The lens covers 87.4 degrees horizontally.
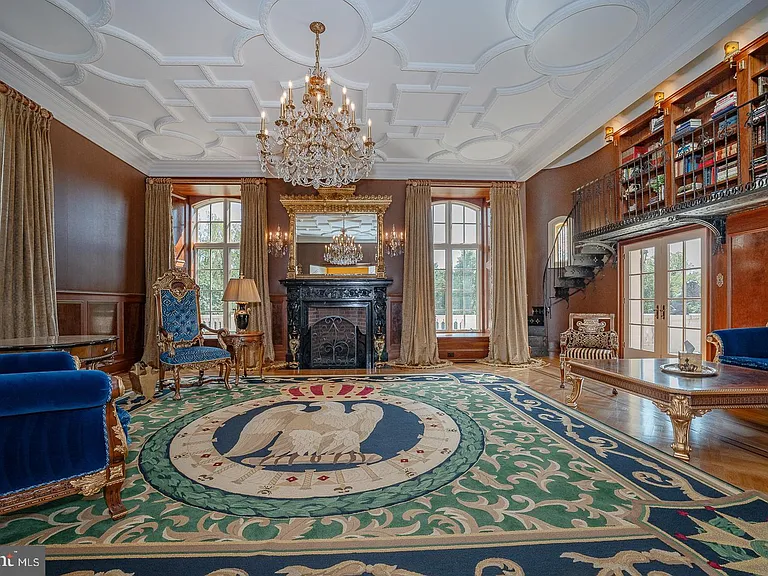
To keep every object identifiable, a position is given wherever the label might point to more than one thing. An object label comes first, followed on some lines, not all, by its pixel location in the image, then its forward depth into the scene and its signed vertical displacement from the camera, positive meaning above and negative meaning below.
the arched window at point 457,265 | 8.52 +0.61
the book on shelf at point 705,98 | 4.83 +2.40
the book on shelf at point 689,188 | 4.95 +1.34
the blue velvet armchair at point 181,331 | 4.83 -0.49
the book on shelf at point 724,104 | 4.50 +2.18
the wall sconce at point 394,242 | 7.22 +0.93
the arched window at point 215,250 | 7.95 +0.87
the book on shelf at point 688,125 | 5.06 +2.16
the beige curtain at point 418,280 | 7.04 +0.24
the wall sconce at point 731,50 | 4.18 +2.58
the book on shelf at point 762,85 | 4.18 +2.18
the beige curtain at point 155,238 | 6.78 +0.95
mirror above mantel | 7.04 +1.06
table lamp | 5.77 -0.04
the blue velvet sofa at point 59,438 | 1.85 -0.71
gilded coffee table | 2.86 -0.73
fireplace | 6.82 -0.40
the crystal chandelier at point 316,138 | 3.46 +1.39
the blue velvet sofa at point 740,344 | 4.22 -0.53
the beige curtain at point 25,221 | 4.06 +0.76
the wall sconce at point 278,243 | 7.09 +0.89
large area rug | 1.71 -1.15
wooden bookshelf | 4.21 +1.89
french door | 5.59 -0.01
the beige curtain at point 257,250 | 6.89 +0.75
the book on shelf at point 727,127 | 4.42 +1.86
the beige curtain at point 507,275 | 7.25 +0.34
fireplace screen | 6.92 -0.76
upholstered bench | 5.98 -0.72
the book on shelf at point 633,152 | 6.22 +2.22
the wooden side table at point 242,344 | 5.46 -0.73
